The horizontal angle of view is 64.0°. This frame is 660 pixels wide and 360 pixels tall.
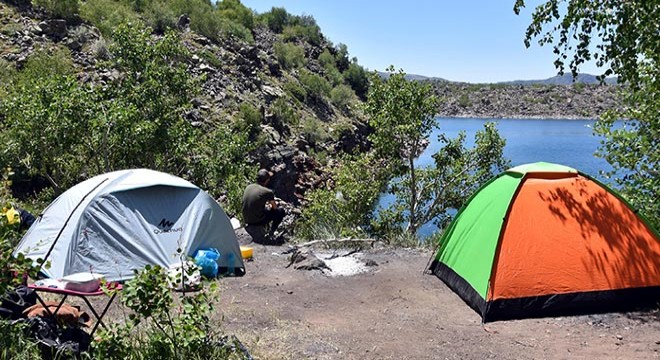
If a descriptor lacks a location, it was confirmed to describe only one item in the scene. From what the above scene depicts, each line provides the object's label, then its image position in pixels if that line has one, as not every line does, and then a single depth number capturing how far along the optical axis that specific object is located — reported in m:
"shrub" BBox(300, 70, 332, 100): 43.93
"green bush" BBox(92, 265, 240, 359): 3.57
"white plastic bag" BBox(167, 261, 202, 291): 6.12
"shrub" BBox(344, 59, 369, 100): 58.69
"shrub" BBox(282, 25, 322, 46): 54.09
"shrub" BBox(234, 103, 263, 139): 26.43
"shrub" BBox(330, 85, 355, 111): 47.98
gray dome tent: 6.70
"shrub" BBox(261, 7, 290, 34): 55.97
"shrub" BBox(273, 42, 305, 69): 45.19
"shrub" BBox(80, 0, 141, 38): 26.45
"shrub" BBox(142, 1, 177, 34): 32.11
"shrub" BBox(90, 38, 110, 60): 23.95
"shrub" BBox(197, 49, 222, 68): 30.33
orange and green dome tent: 6.05
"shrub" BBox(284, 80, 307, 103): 39.38
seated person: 9.74
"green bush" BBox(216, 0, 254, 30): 44.69
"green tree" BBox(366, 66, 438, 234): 11.81
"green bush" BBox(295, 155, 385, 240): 12.70
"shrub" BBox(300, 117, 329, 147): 34.44
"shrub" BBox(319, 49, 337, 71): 55.60
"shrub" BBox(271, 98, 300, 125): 32.50
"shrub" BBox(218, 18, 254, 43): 37.34
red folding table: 4.23
